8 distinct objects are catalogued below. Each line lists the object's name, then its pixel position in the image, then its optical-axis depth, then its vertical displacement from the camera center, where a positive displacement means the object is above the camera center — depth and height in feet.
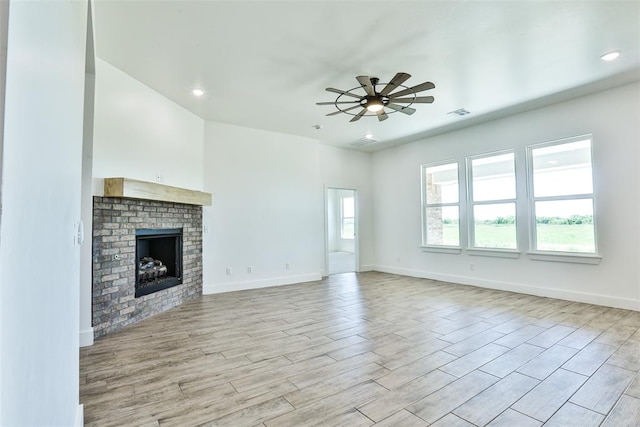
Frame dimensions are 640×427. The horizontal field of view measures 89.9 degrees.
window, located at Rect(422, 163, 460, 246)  21.58 +1.20
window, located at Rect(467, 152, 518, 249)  18.53 +1.25
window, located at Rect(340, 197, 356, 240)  39.17 +0.71
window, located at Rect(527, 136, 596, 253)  15.64 +1.26
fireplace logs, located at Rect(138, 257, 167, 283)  14.14 -1.98
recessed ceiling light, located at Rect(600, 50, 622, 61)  11.51 +6.02
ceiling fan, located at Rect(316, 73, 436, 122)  10.95 +4.84
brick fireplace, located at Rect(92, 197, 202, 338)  11.38 -1.29
